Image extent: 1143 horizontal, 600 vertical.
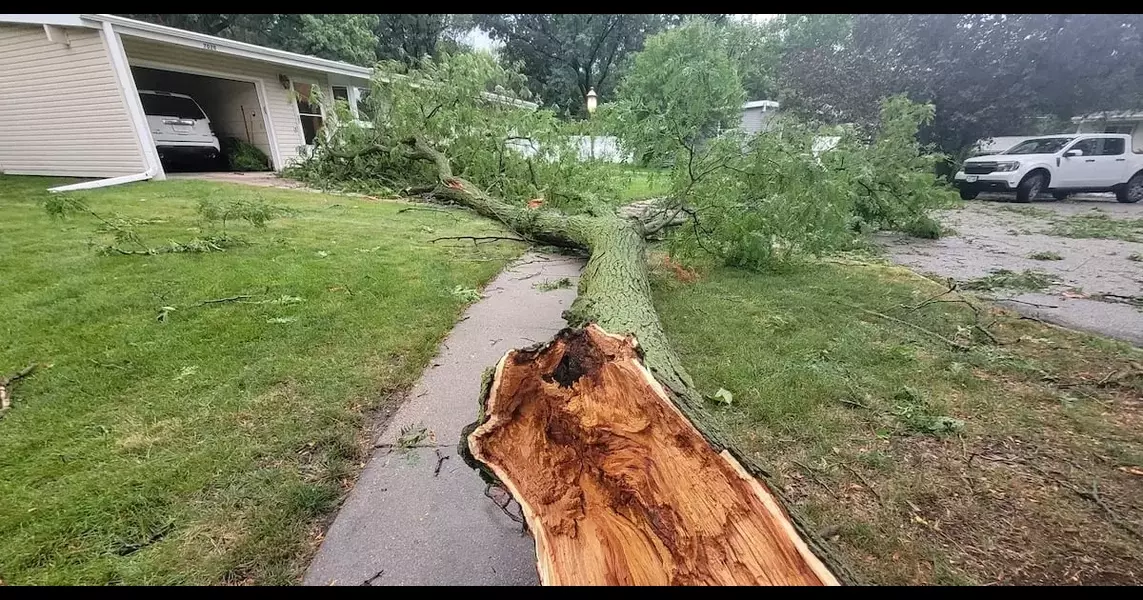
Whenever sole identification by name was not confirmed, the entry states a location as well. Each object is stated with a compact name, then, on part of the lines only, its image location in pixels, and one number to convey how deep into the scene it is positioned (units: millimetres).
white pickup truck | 11477
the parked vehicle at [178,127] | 10016
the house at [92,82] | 8125
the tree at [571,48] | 26641
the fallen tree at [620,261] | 1191
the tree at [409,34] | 24500
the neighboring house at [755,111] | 23406
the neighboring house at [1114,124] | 16250
